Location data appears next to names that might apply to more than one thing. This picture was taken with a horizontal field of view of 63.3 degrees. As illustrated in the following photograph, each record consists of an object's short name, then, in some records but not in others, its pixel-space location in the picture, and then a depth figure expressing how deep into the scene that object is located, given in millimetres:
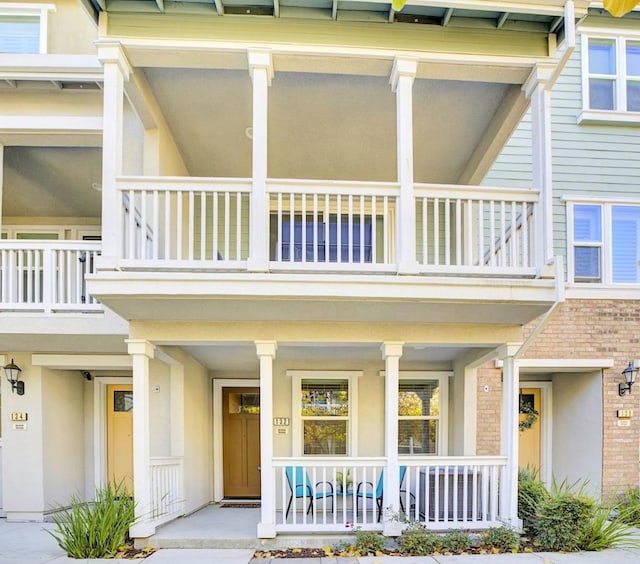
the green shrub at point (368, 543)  5551
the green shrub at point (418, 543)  5559
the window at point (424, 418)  8336
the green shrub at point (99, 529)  5461
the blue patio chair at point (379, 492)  6141
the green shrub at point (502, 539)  5648
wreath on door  9305
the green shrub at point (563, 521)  5688
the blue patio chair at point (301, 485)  5992
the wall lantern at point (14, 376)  7359
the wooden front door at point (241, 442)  8750
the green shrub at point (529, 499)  6129
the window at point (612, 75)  8953
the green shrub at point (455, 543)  5621
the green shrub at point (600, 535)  5742
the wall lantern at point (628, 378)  8062
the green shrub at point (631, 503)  7215
